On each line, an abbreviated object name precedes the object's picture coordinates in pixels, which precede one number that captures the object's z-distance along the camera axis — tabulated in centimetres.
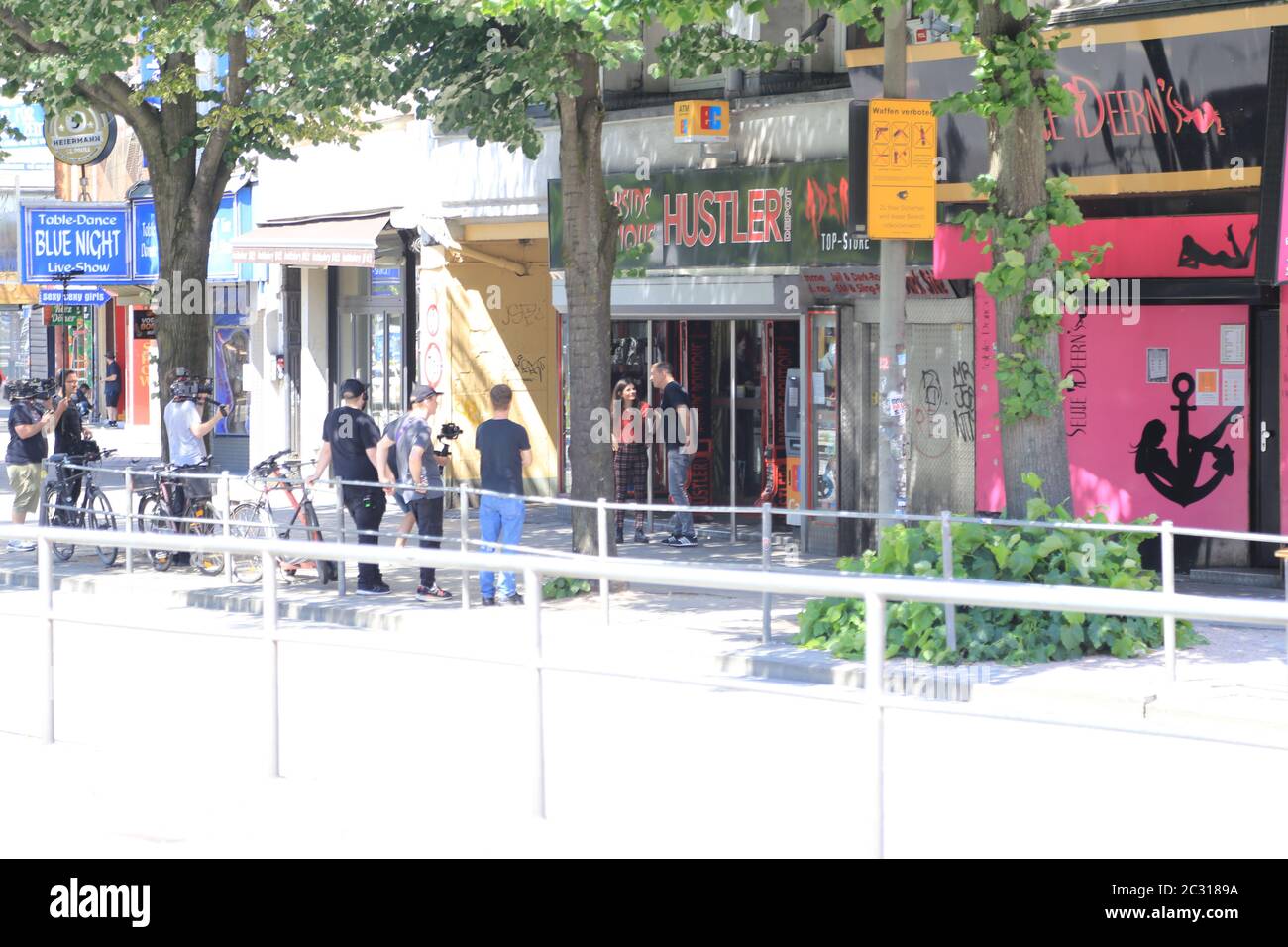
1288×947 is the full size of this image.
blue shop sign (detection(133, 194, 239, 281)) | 3111
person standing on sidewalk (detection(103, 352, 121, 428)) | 4388
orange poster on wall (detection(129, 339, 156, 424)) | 4518
